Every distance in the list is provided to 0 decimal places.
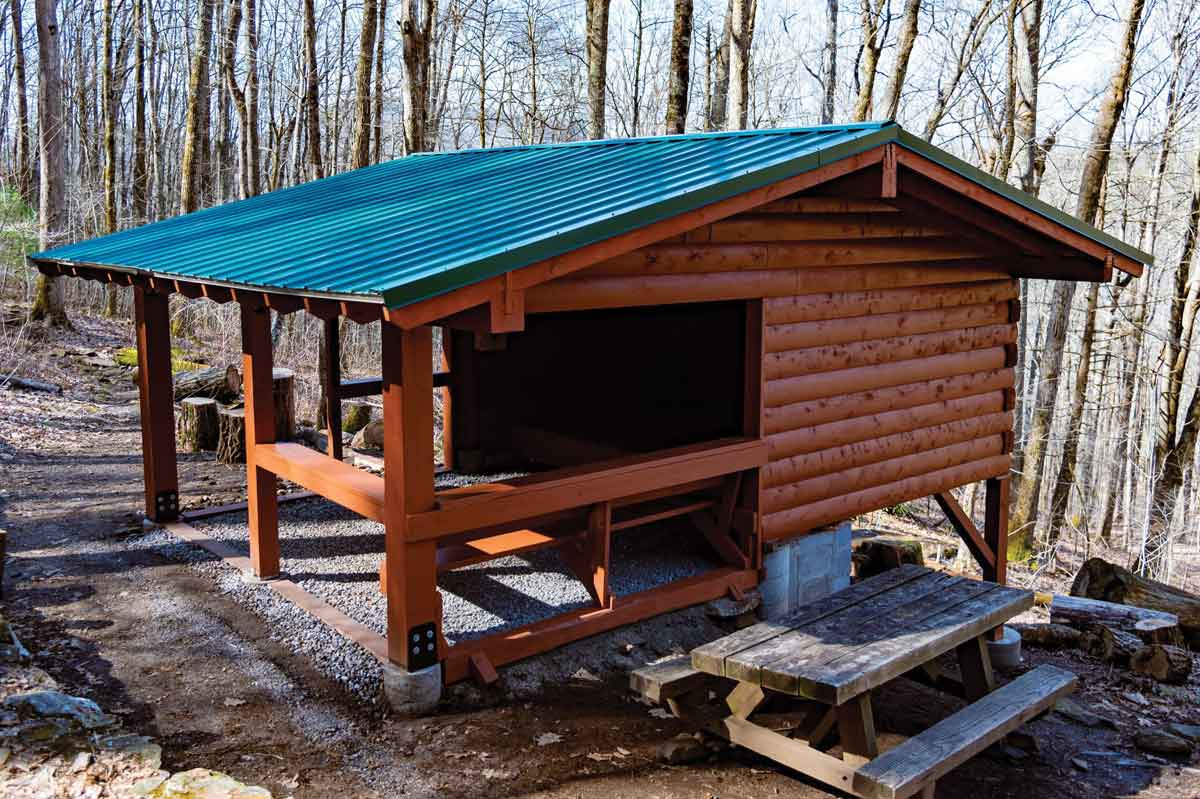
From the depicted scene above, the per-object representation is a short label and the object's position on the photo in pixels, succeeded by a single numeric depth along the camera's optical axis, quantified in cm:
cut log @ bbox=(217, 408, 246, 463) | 1094
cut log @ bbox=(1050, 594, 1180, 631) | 859
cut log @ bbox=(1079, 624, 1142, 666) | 822
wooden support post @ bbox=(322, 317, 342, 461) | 918
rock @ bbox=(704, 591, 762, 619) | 671
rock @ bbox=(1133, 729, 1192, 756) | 634
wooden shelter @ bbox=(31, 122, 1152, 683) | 507
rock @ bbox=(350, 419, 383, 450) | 1230
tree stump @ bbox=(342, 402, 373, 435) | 1382
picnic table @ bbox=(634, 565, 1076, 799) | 461
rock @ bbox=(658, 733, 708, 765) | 511
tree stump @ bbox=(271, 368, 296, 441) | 1107
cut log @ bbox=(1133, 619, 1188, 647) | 833
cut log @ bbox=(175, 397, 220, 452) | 1146
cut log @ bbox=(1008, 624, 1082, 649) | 868
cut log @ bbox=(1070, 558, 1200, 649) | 898
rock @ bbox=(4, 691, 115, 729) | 460
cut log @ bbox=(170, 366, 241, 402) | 1287
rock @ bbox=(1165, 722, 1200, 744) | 664
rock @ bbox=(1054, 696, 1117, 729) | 679
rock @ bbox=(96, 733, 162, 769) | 447
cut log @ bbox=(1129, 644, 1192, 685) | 777
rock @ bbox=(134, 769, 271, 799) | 413
